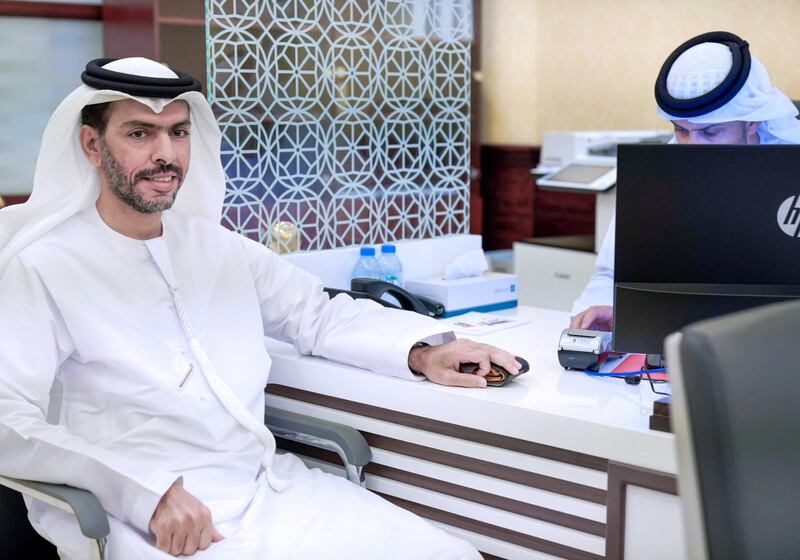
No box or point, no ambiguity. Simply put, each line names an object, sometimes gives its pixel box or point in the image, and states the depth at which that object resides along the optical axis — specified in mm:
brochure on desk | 2490
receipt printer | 2045
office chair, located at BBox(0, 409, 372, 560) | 1646
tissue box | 2713
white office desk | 1691
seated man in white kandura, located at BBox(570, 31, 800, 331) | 2180
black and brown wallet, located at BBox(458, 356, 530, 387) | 1977
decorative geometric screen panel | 2621
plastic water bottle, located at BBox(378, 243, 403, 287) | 2764
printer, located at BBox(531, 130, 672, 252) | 4457
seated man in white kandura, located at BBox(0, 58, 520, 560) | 1734
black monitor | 1654
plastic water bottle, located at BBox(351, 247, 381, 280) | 2751
